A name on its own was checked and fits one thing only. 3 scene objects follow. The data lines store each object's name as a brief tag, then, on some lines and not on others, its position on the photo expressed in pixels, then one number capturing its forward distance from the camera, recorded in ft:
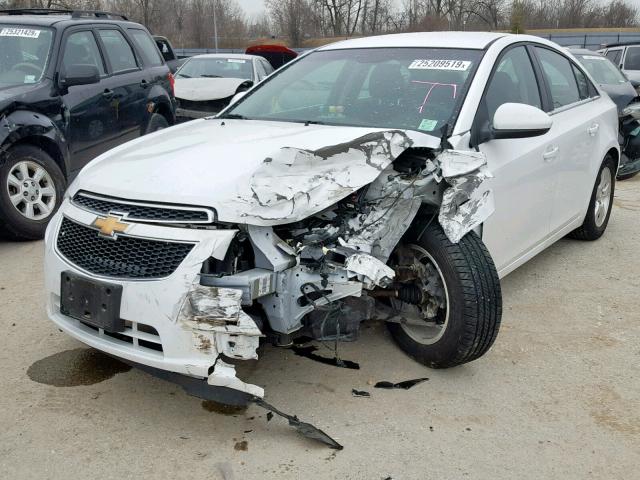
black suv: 17.63
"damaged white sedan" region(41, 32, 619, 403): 8.77
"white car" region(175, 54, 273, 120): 33.42
